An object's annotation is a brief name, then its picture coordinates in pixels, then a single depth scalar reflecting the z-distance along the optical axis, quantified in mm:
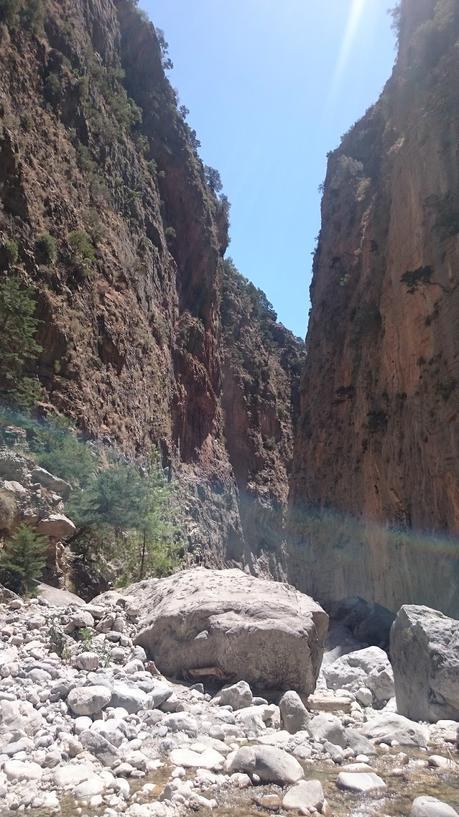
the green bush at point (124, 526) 14688
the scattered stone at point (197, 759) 4164
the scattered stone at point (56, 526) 11227
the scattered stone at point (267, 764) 4031
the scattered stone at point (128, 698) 4930
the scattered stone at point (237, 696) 5660
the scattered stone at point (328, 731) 4949
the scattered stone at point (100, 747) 4035
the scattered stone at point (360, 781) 4013
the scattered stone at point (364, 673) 7379
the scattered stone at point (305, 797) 3656
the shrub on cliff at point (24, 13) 26703
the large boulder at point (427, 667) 6031
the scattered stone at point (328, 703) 6363
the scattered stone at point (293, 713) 5180
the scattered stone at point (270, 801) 3666
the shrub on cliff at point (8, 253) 22353
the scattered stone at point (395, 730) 5145
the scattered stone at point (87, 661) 5758
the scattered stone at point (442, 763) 4625
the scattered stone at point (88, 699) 4684
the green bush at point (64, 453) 18688
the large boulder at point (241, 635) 6262
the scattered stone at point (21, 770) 3697
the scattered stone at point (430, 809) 3532
